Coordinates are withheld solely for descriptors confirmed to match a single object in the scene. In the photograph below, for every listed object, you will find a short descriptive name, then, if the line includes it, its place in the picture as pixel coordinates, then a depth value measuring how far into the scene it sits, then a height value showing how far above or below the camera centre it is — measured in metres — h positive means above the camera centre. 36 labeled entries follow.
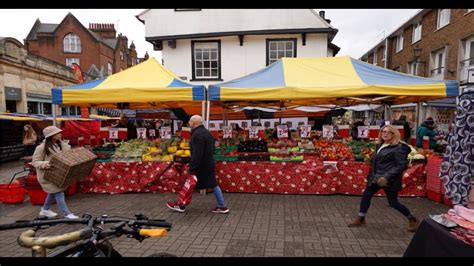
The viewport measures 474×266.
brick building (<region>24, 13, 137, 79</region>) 29.61 +7.90
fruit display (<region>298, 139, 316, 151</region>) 6.51 -0.72
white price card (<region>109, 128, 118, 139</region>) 7.33 -0.48
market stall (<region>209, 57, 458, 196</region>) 5.62 -0.77
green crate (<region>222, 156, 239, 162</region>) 6.27 -0.99
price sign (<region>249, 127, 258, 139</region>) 7.19 -0.43
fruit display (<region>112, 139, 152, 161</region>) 6.46 -0.86
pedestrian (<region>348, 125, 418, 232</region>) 3.91 -0.77
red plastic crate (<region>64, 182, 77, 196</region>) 6.16 -1.73
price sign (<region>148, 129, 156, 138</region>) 8.17 -0.52
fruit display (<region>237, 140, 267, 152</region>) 6.49 -0.73
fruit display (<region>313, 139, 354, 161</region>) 6.07 -0.80
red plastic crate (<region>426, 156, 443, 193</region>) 5.41 -1.19
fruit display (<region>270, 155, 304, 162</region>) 6.09 -0.97
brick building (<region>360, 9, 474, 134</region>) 14.01 +4.30
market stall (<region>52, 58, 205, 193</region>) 5.98 -0.77
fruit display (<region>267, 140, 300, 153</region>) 6.47 -0.76
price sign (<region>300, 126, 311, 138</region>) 6.81 -0.38
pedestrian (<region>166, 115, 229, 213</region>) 4.77 -0.89
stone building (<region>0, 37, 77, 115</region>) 13.68 +2.13
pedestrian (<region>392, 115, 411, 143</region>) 8.30 -0.24
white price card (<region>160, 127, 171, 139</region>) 7.11 -0.43
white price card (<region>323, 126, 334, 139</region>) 6.57 -0.36
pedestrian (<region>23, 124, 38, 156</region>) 11.12 -0.86
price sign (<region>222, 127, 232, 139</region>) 7.02 -0.42
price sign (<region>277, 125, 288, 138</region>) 6.83 -0.38
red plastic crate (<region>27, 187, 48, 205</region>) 5.56 -1.65
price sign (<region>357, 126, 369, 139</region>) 6.78 -0.40
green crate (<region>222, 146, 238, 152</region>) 6.57 -0.80
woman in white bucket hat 4.34 -0.71
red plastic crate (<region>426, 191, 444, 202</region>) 5.42 -1.64
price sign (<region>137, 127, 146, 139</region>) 7.44 -0.47
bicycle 1.52 -0.73
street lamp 14.27 +3.44
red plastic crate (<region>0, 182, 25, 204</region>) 5.66 -1.63
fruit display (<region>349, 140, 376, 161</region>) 6.06 -0.79
